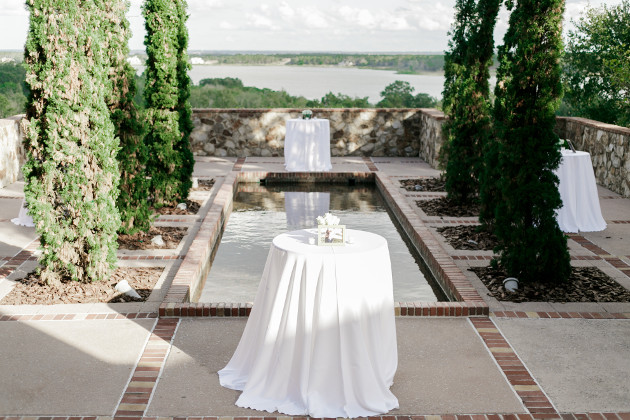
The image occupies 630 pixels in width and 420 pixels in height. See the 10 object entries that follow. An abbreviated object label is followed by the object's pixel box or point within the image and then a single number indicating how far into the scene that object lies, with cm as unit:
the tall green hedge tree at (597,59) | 1917
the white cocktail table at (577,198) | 964
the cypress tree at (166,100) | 1091
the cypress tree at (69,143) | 669
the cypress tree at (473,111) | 1057
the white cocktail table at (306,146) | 1530
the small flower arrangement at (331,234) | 486
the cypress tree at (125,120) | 866
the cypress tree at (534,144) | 701
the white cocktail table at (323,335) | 457
